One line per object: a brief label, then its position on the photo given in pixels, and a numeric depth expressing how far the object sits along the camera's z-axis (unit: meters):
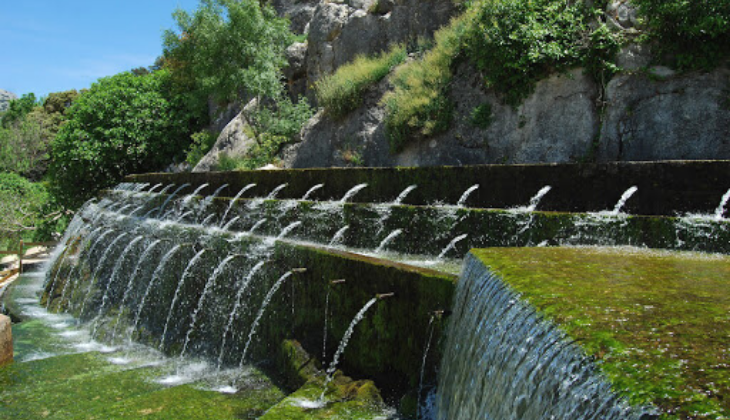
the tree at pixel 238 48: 18.42
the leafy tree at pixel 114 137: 22.50
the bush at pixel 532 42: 9.37
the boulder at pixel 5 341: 7.36
